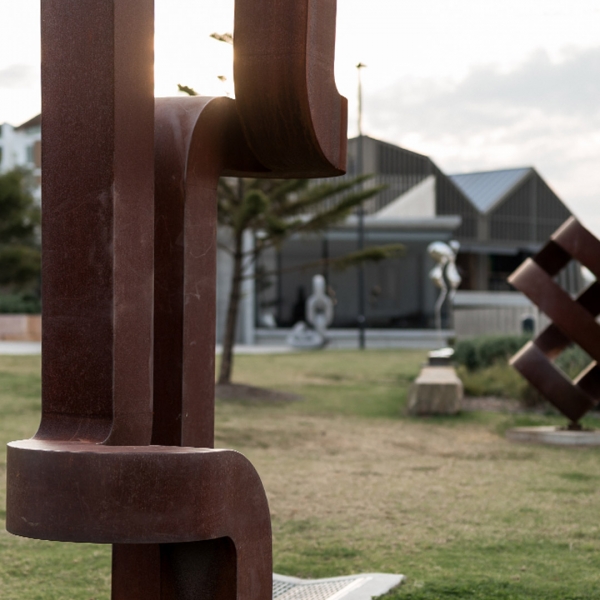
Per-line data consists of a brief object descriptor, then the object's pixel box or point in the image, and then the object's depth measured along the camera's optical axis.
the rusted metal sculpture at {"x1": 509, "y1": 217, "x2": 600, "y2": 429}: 9.69
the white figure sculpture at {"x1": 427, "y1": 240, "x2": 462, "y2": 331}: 19.42
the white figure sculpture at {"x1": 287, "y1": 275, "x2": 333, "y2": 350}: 28.45
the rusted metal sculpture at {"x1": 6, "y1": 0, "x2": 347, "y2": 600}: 2.97
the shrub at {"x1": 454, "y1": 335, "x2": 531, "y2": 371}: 16.50
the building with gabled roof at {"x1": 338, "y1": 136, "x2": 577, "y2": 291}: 42.97
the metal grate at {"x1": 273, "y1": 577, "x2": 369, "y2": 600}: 4.41
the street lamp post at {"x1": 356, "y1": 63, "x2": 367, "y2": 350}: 30.16
